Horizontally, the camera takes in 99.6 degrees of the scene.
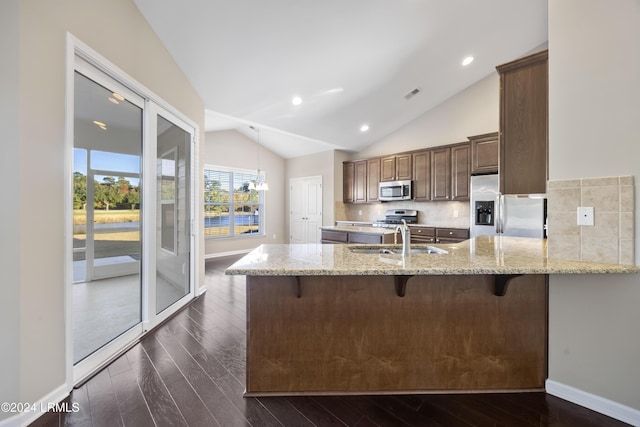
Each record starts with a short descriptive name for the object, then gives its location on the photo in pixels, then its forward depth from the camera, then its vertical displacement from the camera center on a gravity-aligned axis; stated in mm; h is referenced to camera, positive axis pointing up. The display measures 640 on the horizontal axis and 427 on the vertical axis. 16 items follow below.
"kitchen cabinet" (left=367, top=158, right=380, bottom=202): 6129 +778
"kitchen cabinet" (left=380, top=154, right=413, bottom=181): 5605 +966
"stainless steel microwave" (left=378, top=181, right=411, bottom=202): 5531 +470
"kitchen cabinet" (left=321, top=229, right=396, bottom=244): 4029 -401
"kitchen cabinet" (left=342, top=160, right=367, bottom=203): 6418 +762
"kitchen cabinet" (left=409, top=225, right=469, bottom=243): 4639 -389
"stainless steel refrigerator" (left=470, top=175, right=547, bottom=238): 3672 +18
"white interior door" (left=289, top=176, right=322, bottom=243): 7066 +94
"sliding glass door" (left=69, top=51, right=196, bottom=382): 2125 -30
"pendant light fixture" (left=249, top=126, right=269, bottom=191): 6044 +597
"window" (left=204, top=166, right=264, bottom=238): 6648 +206
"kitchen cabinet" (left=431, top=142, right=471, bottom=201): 4746 +754
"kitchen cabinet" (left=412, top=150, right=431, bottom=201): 5289 +750
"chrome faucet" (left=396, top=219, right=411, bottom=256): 1846 -193
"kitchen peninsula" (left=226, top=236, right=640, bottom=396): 1740 -793
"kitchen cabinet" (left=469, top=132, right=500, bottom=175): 4254 +972
